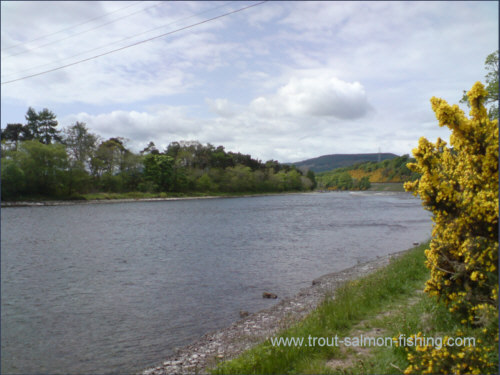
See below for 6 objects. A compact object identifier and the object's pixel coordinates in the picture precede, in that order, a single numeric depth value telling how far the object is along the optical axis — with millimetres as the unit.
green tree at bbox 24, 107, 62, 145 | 72250
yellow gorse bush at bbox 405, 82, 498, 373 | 3852
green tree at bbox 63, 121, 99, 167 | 64812
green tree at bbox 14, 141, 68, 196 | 59156
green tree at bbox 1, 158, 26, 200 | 54028
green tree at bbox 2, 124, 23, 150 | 68750
